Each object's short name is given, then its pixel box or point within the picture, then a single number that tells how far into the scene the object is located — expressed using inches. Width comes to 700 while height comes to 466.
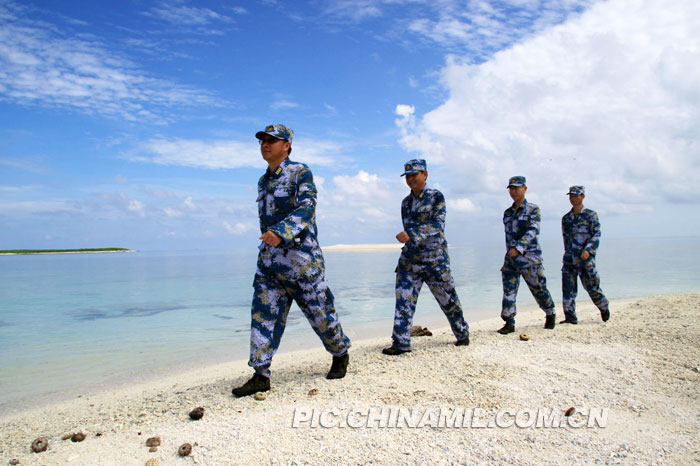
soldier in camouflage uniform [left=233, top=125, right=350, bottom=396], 150.9
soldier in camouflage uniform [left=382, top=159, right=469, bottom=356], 206.2
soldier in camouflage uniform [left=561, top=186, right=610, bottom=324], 304.2
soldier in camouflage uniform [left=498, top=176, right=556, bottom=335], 266.4
